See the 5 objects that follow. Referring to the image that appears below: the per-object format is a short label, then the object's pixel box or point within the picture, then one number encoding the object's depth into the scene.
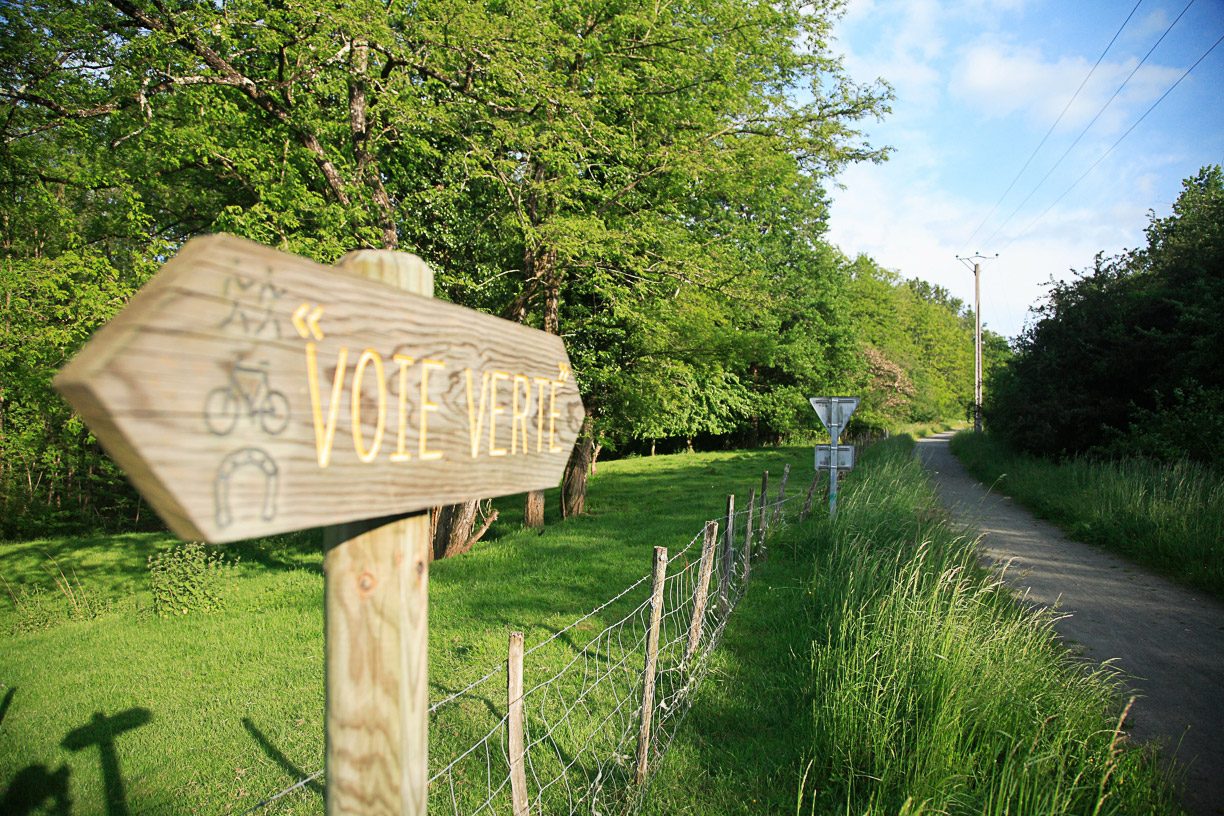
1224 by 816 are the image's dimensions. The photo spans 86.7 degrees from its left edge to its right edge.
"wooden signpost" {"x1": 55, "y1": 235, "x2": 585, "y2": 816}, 0.81
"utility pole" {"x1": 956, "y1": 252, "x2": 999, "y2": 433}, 31.90
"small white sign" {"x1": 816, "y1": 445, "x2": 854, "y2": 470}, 10.48
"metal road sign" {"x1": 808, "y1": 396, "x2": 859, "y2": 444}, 10.85
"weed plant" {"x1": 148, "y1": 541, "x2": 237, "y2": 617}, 8.88
